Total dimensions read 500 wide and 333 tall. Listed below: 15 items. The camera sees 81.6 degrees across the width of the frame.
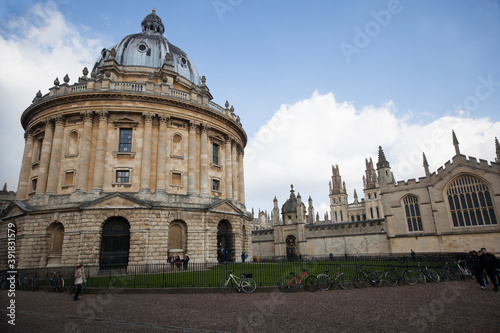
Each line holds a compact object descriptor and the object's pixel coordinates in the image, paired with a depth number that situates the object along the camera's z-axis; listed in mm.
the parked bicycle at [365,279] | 13797
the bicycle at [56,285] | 15652
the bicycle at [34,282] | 16484
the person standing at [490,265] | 11738
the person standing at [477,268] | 12317
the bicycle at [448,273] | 15539
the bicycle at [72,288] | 14418
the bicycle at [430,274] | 15031
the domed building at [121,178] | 23406
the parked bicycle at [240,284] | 13016
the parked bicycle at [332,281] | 13306
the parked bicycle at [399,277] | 14172
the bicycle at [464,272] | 15498
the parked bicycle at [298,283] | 12945
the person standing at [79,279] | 12701
